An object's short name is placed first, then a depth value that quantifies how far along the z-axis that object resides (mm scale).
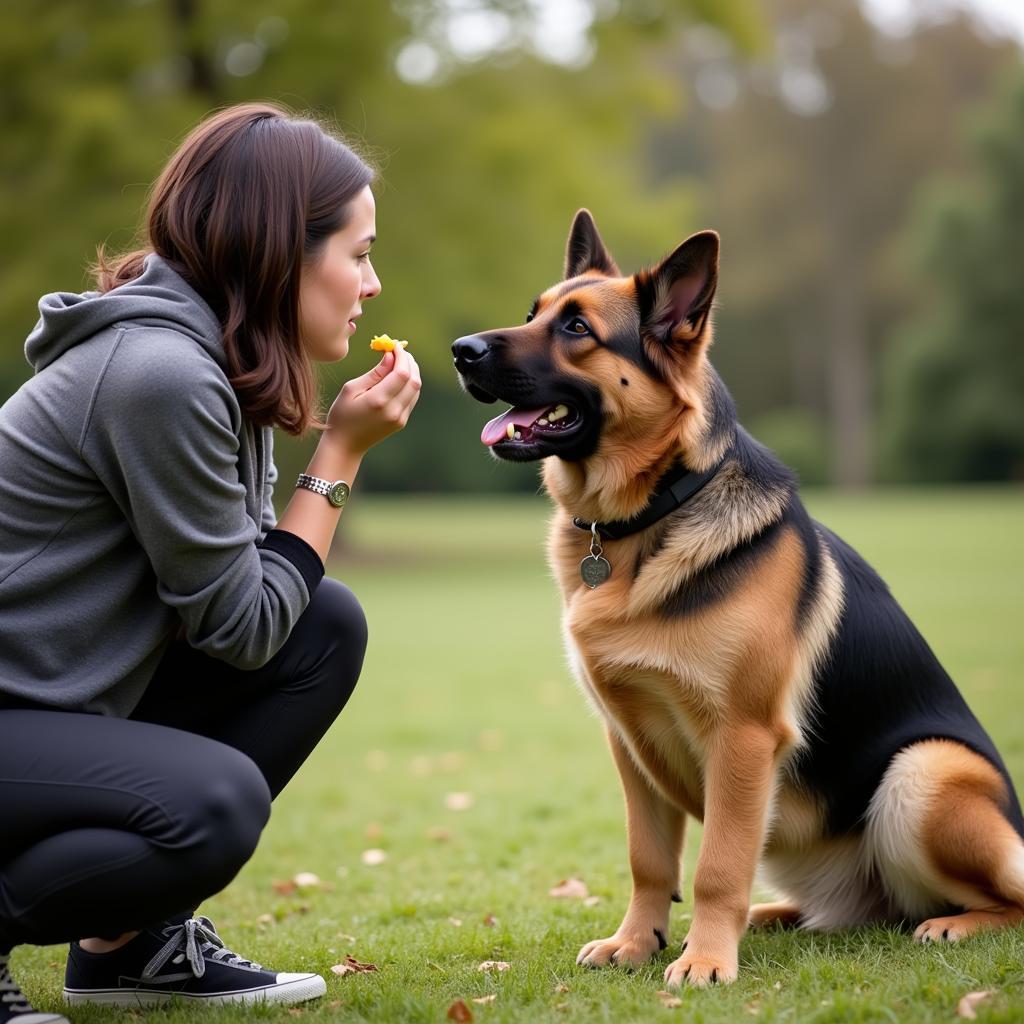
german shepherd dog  3338
